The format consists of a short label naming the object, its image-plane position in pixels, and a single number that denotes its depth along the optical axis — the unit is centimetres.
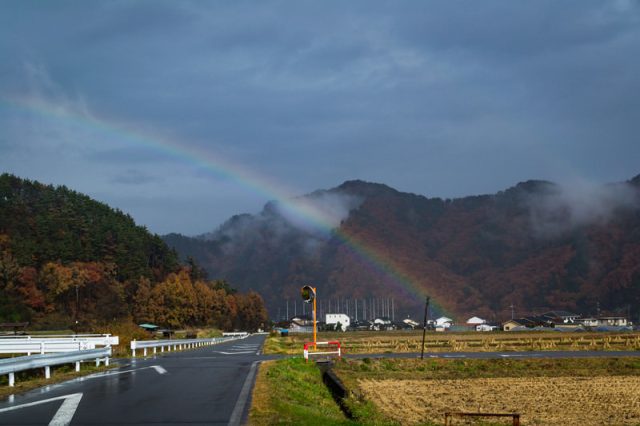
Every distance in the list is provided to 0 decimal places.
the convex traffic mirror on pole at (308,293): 3248
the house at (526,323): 16062
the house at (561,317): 17572
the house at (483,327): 18008
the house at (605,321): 17004
